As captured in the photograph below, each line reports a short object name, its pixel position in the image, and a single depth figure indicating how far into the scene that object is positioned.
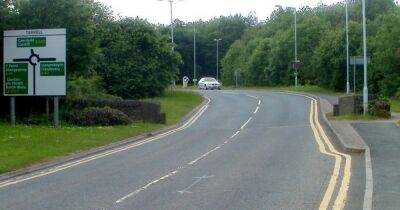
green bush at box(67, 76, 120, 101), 37.81
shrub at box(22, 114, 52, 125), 31.22
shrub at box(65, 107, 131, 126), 31.91
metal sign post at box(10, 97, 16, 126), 29.25
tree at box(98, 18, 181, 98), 53.66
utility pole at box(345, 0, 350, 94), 56.22
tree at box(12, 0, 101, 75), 33.09
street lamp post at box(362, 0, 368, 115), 34.27
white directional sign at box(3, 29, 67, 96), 29.05
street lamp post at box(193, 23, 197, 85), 118.72
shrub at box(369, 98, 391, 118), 34.19
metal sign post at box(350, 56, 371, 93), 41.37
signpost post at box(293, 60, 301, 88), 71.19
